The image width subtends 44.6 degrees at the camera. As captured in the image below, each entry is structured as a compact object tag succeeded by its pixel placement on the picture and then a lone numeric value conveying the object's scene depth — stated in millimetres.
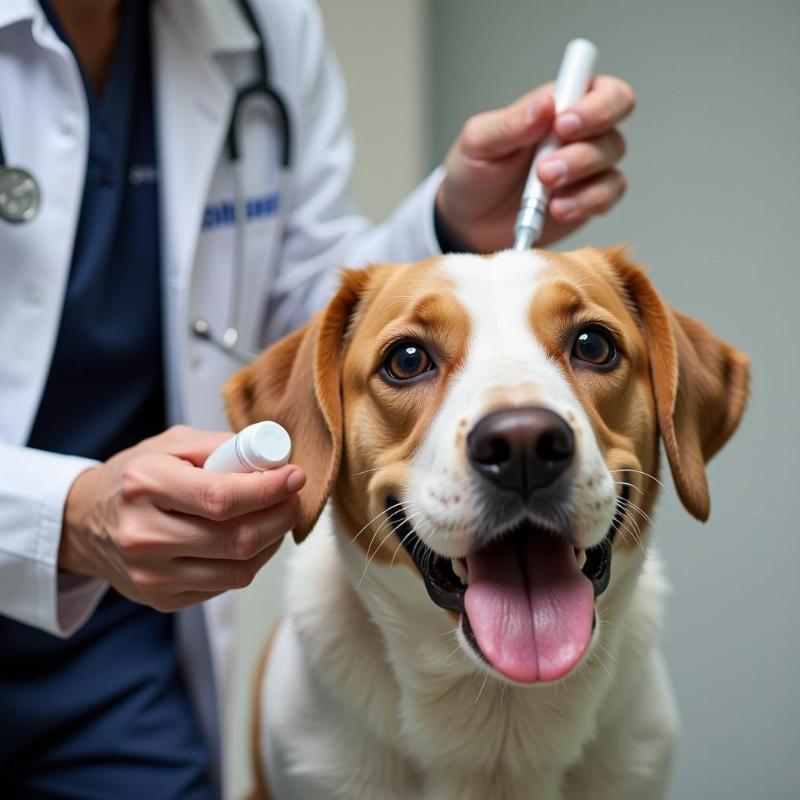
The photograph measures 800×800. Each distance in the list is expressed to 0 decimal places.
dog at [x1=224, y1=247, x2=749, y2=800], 903
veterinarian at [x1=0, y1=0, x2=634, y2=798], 1293
